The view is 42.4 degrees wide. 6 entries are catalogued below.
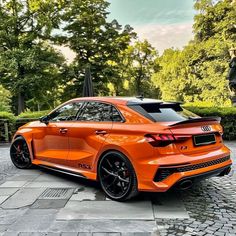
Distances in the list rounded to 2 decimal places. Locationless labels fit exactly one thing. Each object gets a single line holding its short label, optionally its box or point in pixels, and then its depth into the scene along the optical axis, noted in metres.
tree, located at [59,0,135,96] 26.88
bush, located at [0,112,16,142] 10.54
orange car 3.71
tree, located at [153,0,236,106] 27.27
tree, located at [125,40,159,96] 39.03
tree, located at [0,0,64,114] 23.42
